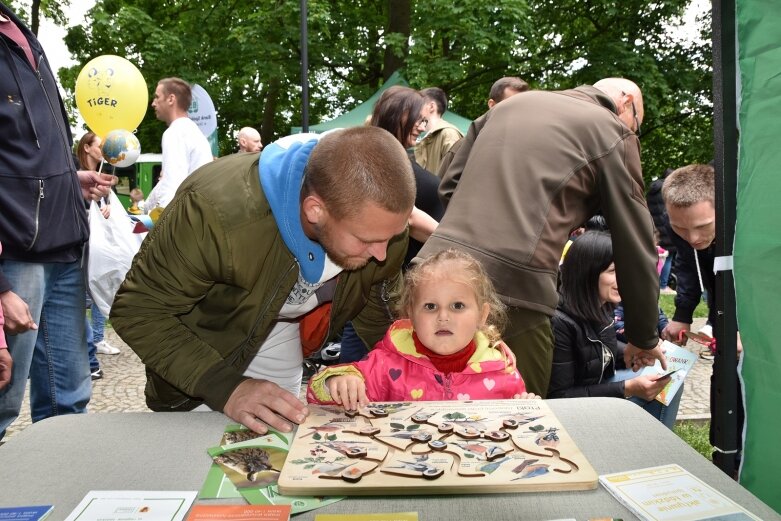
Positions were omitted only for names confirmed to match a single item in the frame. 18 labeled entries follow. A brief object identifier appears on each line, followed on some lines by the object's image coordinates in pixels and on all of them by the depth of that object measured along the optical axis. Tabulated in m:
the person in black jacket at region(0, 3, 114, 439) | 2.21
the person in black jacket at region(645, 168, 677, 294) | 4.14
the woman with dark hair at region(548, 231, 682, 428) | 2.56
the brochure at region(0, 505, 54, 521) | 1.08
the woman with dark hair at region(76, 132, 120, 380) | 4.76
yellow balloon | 4.43
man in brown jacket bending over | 2.20
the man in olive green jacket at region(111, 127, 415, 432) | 1.53
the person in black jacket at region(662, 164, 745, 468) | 2.71
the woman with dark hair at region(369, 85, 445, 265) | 3.07
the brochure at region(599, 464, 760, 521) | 1.06
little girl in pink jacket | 1.79
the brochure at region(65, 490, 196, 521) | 1.08
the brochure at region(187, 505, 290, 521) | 1.06
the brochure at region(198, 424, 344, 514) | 1.13
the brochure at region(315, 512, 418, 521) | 1.05
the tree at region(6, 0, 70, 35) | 13.58
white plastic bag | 3.87
